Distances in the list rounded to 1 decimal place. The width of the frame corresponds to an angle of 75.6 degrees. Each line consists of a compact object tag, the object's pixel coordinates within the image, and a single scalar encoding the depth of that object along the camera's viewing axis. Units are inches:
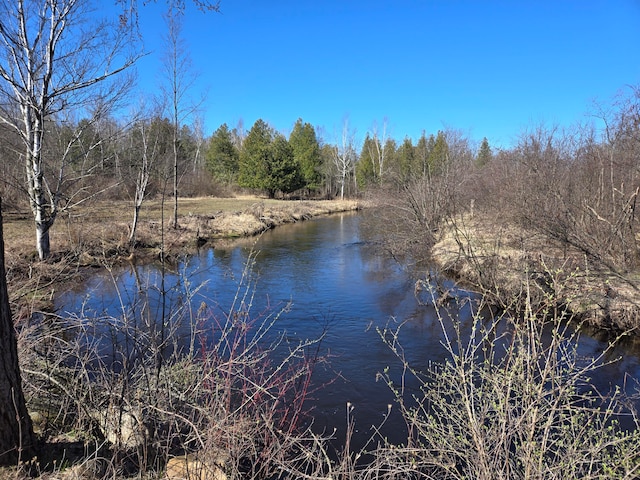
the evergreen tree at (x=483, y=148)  2205.5
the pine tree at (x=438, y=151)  843.4
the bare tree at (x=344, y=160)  1841.3
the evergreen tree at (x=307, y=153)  1798.7
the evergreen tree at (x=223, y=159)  1834.4
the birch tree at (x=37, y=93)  347.3
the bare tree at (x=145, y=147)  542.3
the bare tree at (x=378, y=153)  1924.2
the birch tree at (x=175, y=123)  729.6
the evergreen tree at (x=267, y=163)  1609.3
